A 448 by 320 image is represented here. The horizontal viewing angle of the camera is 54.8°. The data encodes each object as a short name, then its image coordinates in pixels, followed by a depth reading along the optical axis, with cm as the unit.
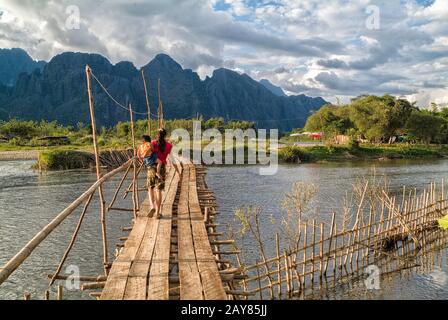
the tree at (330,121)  7081
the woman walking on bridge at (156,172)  1027
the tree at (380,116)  6056
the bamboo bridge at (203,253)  612
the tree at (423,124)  6250
